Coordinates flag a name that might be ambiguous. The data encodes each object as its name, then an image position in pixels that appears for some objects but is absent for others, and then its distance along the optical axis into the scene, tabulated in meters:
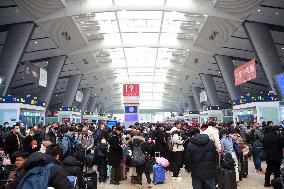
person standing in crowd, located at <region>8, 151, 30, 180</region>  2.69
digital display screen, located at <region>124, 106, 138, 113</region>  14.68
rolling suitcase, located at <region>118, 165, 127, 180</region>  6.65
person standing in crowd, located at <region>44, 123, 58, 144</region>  6.20
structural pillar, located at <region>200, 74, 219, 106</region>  25.87
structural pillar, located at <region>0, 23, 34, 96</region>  13.41
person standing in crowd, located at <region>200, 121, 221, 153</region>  5.00
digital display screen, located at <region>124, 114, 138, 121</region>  14.59
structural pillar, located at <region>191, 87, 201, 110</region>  35.23
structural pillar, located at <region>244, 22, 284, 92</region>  13.33
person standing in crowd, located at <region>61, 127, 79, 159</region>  5.06
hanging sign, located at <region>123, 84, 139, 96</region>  14.78
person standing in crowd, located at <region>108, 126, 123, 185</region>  6.06
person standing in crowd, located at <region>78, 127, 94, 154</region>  6.61
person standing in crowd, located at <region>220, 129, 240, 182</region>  5.47
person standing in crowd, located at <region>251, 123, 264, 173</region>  6.90
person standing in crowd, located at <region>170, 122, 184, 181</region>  6.51
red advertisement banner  12.55
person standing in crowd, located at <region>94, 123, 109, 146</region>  7.86
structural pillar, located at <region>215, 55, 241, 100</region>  19.67
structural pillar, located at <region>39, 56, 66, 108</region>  19.80
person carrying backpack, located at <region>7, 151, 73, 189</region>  1.98
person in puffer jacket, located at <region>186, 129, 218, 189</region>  3.58
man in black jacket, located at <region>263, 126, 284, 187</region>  5.04
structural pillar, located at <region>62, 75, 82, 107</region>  26.09
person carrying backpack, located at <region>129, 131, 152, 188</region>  5.83
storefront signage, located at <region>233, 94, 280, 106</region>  12.46
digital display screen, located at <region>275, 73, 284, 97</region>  10.06
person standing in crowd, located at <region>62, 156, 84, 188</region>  3.26
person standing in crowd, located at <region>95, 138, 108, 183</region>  6.22
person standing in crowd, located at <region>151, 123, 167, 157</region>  6.95
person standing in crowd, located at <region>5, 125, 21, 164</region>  6.15
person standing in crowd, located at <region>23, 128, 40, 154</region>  5.51
